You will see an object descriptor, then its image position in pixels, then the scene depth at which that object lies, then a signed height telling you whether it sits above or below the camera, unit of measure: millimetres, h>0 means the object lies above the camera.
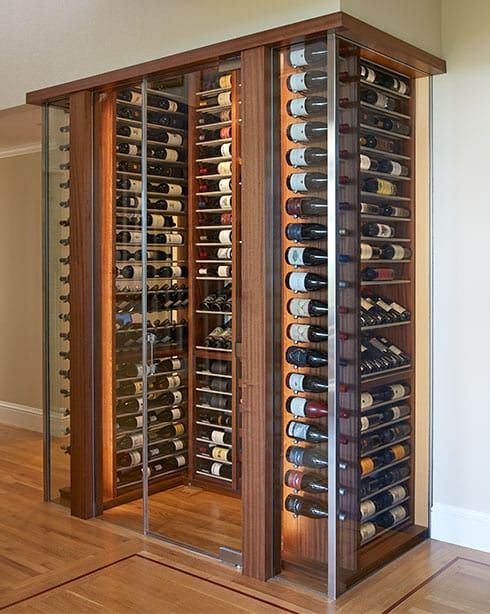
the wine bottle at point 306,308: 3529 -88
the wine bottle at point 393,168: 3855 +607
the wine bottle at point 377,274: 3740 +70
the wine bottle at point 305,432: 3549 -662
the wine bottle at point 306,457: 3555 -781
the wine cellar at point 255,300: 3531 -55
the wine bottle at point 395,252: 3914 +187
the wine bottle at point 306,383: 3531 -432
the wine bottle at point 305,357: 3535 -315
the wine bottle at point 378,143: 3695 +711
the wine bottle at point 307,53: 3436 +1054
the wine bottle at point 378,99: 3691 +922
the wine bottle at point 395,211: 3898 +390
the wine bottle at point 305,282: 3525 +31
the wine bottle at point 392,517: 3916 -1173
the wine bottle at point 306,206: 3492 +374
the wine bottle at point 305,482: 3564 -897
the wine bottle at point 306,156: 3471 +600
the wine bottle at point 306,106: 3459 +825
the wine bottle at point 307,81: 3445 +936
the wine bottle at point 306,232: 3501 +259
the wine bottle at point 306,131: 3463 +710
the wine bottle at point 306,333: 3535 -203
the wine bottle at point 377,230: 3754 +287
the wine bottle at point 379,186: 3719 +500
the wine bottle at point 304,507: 3572 -1019
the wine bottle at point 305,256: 3510 +149
